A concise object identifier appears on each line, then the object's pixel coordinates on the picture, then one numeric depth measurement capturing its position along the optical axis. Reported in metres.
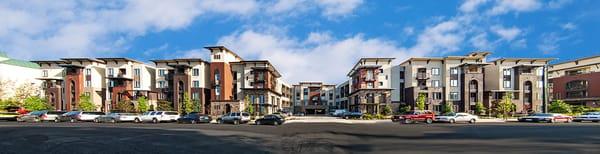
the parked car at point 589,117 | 43.91
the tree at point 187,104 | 68.75
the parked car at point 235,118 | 40.91
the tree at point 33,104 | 68.81
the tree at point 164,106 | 73.06
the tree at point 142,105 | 69.62
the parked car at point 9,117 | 48.09
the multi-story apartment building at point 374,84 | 77.31
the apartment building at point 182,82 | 73.94
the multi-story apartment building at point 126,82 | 76.31
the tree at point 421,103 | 65.81
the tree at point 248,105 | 68.06
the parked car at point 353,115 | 59.11
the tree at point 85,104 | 70.19
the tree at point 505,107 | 59.00
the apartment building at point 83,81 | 75.38
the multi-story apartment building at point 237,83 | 75.06
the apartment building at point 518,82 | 71.69
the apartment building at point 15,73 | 85.38
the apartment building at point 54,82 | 75.56
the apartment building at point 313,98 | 124.31
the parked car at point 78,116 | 46.25
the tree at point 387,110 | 72.46
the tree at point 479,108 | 66.56
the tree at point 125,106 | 71.56
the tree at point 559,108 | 60.69
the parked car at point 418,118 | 41.97
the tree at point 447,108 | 69.41
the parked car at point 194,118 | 42.57
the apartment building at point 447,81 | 71.94
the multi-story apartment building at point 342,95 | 105.06
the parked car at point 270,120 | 39.06
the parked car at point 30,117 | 45.75
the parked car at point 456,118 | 42.16
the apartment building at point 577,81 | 80.19
